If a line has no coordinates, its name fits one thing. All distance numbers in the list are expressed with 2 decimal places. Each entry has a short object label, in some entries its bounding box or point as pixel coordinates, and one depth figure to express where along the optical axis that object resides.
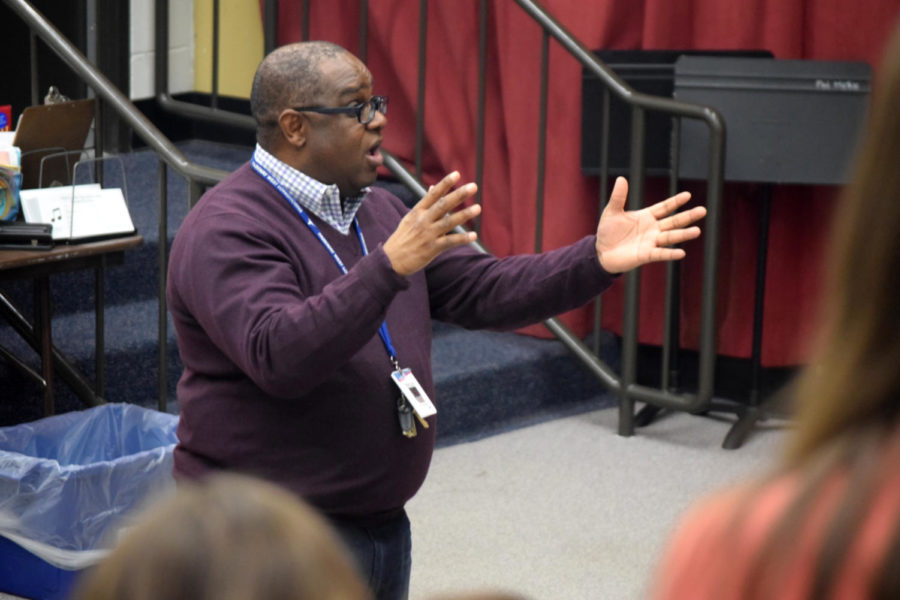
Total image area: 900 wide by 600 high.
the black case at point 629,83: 8.39
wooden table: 6.09
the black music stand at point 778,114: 7.88
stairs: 7.50
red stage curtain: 8.68
